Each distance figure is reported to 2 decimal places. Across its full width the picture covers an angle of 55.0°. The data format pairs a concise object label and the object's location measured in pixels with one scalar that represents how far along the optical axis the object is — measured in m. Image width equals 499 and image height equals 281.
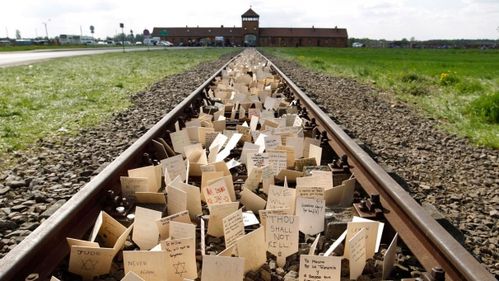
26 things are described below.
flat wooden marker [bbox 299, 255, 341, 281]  1.84
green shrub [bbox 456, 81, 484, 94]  10.50
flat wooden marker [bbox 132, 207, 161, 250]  2.35
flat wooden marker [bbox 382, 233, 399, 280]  2.02
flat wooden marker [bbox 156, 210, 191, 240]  2.32
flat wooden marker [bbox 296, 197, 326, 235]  2.51
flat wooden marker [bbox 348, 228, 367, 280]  2.03
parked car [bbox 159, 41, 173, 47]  87.12
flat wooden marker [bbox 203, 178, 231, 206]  2.76
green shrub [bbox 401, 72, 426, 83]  12.92
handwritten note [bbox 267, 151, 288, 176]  3.30
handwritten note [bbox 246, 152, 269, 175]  3.32
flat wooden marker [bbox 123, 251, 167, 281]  1.84
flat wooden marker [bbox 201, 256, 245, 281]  1.77
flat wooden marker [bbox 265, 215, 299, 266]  2.22
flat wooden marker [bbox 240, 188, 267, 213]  2.77
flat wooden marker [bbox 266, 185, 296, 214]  2.60
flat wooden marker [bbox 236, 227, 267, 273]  2.08
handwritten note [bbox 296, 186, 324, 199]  2.66
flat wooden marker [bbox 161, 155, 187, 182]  3.24
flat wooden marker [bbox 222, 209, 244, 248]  2.26
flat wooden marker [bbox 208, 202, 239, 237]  2.44
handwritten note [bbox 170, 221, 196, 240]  2.15
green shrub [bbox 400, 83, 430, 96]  9.89
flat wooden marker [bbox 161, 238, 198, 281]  1.97
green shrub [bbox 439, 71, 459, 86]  12.30
